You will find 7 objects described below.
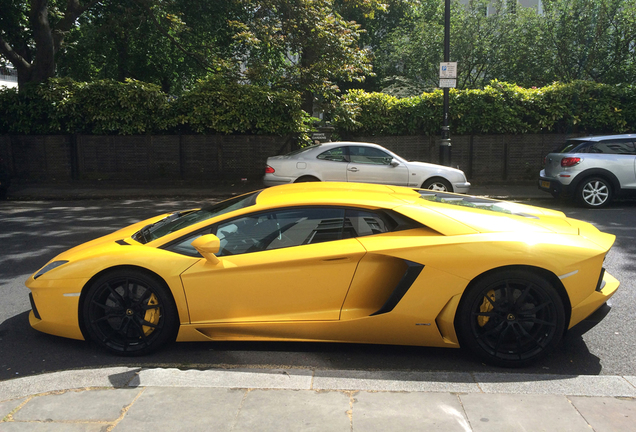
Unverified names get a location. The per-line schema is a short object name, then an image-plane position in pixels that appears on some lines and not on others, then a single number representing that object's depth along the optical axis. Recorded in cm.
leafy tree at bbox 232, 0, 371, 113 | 1602
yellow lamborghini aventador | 364
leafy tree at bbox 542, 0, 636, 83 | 1853
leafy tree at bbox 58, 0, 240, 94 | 1783
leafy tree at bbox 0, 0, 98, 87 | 1620
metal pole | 1430
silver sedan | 1180
